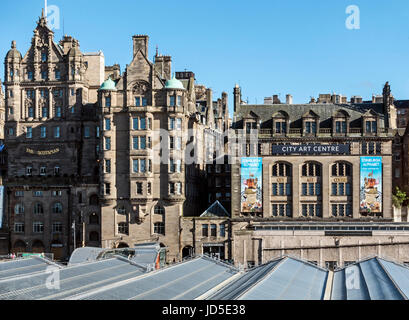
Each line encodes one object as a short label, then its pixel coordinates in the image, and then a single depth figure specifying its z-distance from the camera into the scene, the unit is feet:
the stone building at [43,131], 408.26
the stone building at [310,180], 355.56
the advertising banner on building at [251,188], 371.35
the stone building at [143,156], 377.09
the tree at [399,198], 405.80
